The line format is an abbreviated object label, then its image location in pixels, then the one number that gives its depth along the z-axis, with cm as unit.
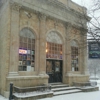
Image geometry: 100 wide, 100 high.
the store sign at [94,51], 947
